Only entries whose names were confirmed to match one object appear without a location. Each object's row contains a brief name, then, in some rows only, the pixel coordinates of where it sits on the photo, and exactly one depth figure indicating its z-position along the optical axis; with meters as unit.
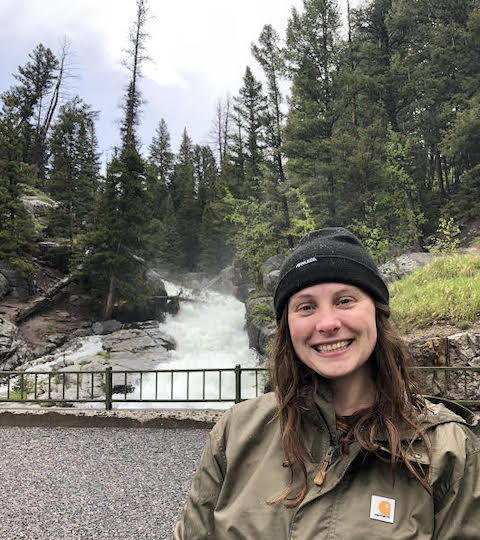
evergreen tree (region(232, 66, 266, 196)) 30.64
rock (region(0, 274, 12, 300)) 20.44
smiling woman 1.22
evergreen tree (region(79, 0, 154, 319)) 22.25
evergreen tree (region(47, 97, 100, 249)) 25.58
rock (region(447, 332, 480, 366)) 7.39
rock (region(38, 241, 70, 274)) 24.62
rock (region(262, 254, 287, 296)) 19.37
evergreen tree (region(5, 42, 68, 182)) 35.83
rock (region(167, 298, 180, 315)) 24.53
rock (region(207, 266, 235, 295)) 31.06
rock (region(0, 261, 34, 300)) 21.12
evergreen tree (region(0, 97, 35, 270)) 20.72
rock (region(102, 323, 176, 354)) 17.95
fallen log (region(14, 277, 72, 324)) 19.94
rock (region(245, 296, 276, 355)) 17.34
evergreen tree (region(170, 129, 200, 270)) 40.44
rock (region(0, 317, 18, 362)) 16.41
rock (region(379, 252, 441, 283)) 14.29
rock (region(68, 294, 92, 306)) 22.81
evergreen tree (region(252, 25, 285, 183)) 23.12
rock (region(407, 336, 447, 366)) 7.63
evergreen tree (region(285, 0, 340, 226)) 21.78
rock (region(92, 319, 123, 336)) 20.83
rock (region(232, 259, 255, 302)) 28.31
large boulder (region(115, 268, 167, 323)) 22.94
